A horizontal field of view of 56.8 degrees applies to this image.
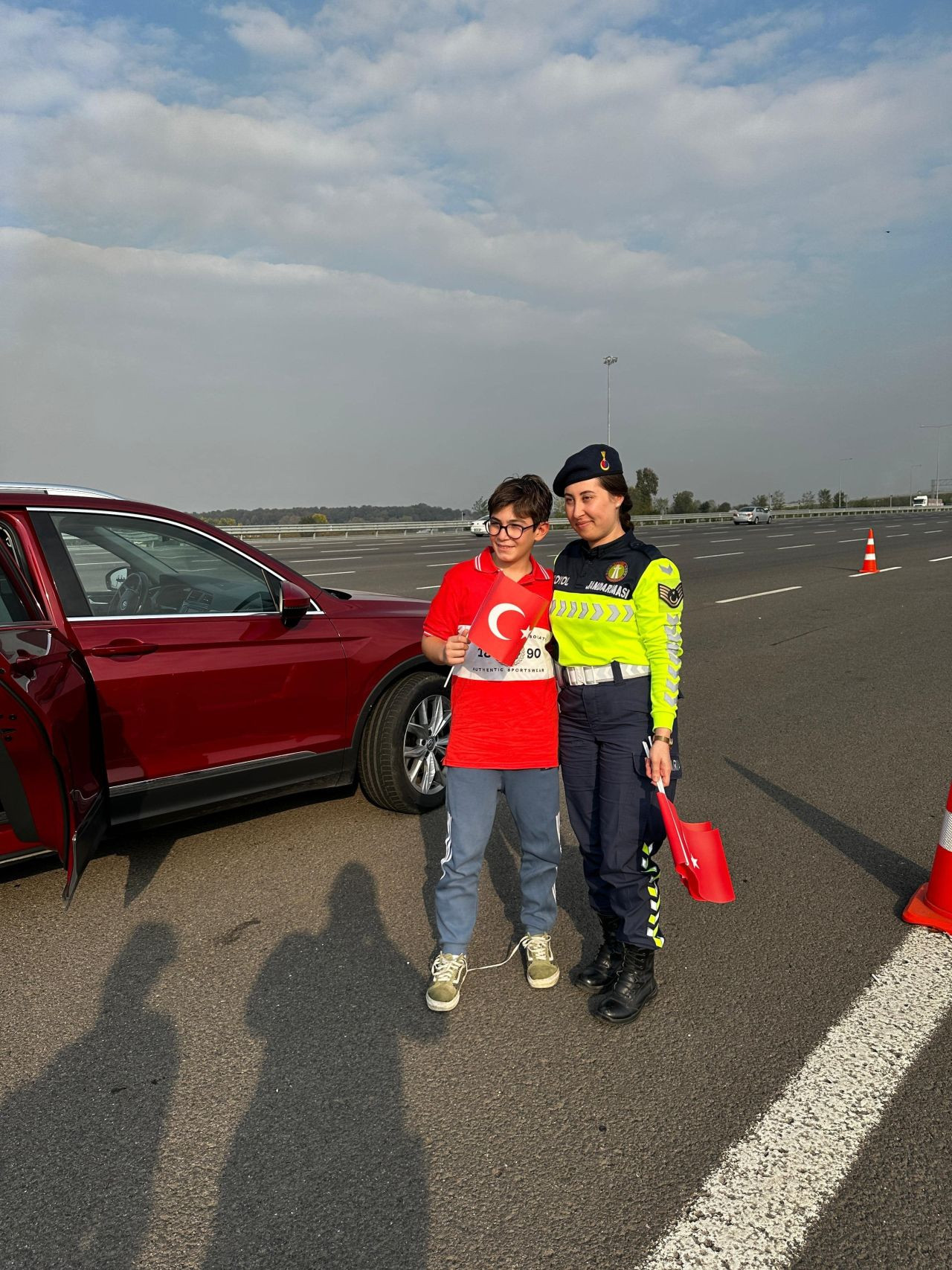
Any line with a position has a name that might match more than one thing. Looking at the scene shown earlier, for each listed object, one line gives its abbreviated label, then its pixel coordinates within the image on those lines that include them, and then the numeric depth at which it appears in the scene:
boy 2.79
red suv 2.92
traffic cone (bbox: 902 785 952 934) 3.24
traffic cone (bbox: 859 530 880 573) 17.12
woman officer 2.67
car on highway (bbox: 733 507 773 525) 56.56
